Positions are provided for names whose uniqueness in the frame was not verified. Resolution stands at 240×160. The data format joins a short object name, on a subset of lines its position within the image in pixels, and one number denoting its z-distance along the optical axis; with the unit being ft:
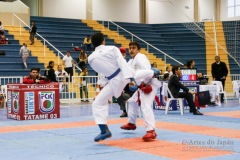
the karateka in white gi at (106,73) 22.80
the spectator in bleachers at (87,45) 74.01
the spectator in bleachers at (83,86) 56.47
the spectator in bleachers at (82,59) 67.77
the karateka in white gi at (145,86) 23.80
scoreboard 44.93
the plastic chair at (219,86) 50.74
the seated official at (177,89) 38.63
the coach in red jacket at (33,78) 36.66
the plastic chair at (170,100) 39.33
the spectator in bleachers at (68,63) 64.23
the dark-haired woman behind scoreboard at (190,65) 46.01
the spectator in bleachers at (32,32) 72.34
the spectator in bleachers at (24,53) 64.44
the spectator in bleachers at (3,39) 66.28
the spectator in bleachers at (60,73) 56.65
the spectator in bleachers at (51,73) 51.52
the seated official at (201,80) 51.79
